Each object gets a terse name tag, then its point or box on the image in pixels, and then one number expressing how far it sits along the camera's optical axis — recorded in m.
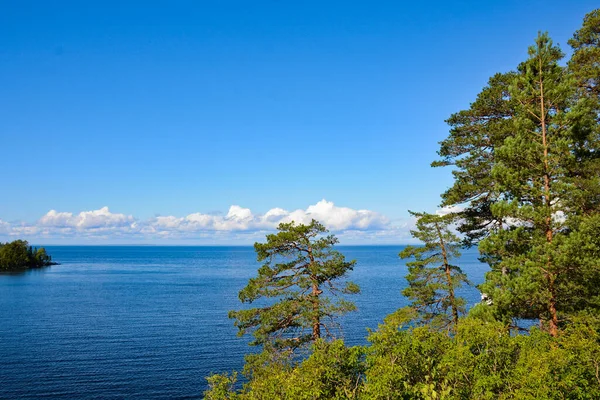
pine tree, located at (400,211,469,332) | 27.62
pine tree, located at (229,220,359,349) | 26.12
